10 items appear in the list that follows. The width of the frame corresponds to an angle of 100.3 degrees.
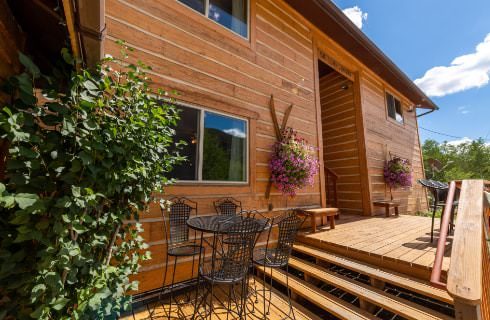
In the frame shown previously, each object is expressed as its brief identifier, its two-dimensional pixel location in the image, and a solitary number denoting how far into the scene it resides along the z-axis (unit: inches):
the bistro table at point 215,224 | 71.7
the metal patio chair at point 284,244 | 85.8
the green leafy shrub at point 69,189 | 39.3
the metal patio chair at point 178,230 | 95.7
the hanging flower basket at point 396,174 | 245.6
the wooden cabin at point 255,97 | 92.7
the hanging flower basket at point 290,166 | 141.9
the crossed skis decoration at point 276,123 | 152.3
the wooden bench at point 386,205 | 214.1
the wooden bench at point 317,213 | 148.1
